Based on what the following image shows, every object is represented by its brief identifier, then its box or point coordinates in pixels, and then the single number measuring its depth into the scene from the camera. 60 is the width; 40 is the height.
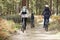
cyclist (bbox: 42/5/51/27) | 18.08
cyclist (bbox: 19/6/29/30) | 17.00
